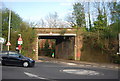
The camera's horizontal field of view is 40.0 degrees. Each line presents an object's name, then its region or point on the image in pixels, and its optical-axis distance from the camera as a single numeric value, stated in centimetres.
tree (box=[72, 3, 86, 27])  3588
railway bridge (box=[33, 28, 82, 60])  2739
